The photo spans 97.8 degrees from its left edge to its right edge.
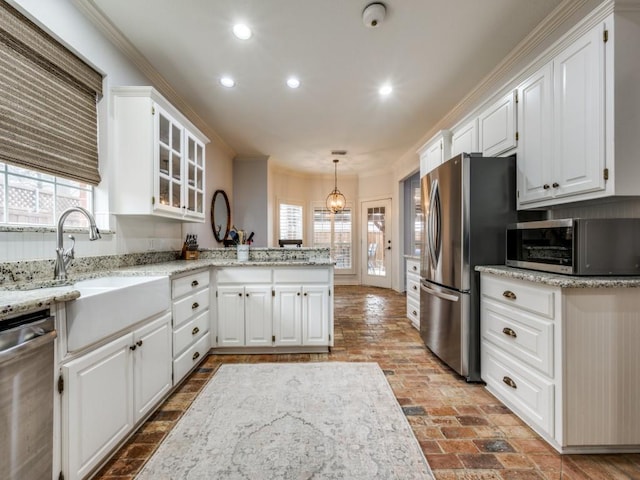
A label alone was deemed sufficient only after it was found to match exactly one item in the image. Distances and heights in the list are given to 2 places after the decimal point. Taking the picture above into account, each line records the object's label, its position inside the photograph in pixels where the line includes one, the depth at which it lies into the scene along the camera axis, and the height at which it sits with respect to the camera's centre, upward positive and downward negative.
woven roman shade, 1.49 +0.84
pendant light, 5.71 +0.81
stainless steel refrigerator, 2.17 +0.05
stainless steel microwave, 1.52 -0.03
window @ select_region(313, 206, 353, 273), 7.04 +0.19
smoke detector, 1.93 +1.61
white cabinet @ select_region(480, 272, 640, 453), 1.44 -0.68
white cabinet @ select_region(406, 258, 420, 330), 3.43 -0.65
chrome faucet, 1.56 -0.02
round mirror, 4.45 +0.43
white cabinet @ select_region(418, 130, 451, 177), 3.08 +1.06
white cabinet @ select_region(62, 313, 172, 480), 1.19 -0.77
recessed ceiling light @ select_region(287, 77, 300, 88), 2.87 +1.66
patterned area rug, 1.38 -1.13
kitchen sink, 1.20 -0.34
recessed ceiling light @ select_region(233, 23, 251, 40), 2.14 +1.64
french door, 6.46 -0.06
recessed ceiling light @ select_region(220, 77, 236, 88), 2.86 +1.66
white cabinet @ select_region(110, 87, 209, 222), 2.21 +0.72
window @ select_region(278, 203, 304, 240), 6.52 +0.48
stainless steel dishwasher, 0.92 -0.55
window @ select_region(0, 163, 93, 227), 1.56 +0.28
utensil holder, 3.00 -0.12
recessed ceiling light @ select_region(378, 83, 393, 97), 3.00 +1.66
